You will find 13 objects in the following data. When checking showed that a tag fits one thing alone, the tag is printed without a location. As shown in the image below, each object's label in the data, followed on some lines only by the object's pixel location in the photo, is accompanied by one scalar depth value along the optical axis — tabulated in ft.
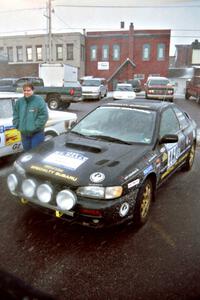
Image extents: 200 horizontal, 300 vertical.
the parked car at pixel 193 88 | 67.77
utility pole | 87.73
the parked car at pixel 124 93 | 65.48
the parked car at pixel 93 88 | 70.03
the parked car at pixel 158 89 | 64.95
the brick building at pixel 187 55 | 146.61
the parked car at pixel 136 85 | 92.54
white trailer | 66.80
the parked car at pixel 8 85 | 59.00
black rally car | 10.03
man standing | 15.52
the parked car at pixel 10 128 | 18.25
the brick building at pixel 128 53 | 117.39
